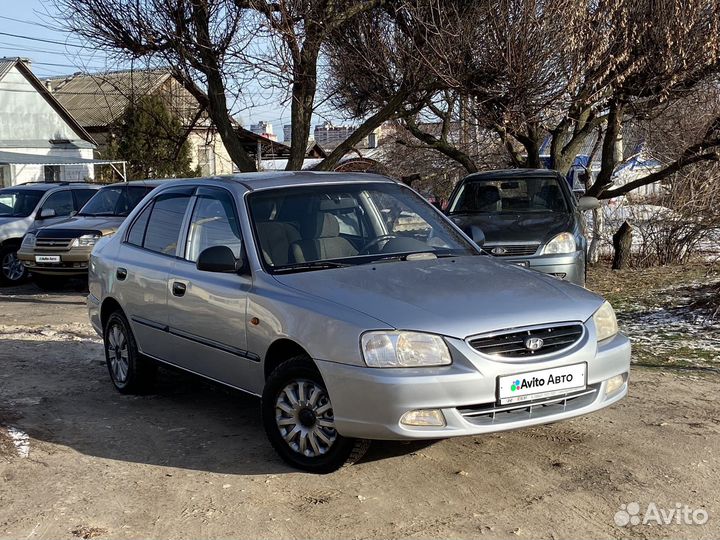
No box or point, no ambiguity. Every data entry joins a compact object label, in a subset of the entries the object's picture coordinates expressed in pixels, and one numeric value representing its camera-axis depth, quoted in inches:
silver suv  621.0
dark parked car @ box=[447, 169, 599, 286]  415.5
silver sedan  182.9
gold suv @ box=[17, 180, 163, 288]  551.5
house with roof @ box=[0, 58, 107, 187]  1422.2
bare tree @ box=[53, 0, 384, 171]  424.2
